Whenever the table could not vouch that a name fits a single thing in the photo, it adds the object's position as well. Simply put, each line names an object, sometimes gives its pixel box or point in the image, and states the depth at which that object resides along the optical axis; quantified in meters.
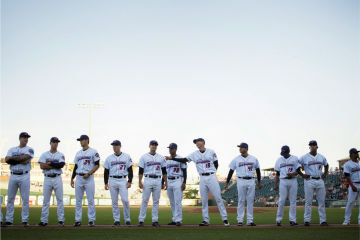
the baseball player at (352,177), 8.89
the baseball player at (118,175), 8.11
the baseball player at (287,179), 8.35
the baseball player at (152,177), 8.17
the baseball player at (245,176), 8.24
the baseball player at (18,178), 7.76
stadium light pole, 37.06
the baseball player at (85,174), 7.93
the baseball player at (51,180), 7.95
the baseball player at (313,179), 8.39
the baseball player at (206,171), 8.13
